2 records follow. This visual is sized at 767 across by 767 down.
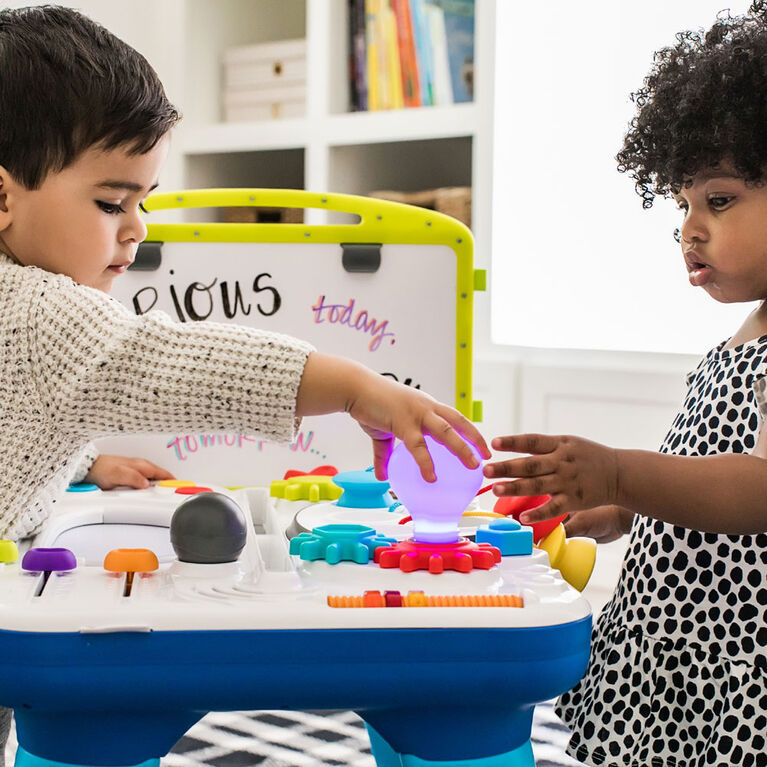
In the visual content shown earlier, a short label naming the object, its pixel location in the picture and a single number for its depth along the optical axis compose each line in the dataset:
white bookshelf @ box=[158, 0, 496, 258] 2.09
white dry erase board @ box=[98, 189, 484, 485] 1.13
